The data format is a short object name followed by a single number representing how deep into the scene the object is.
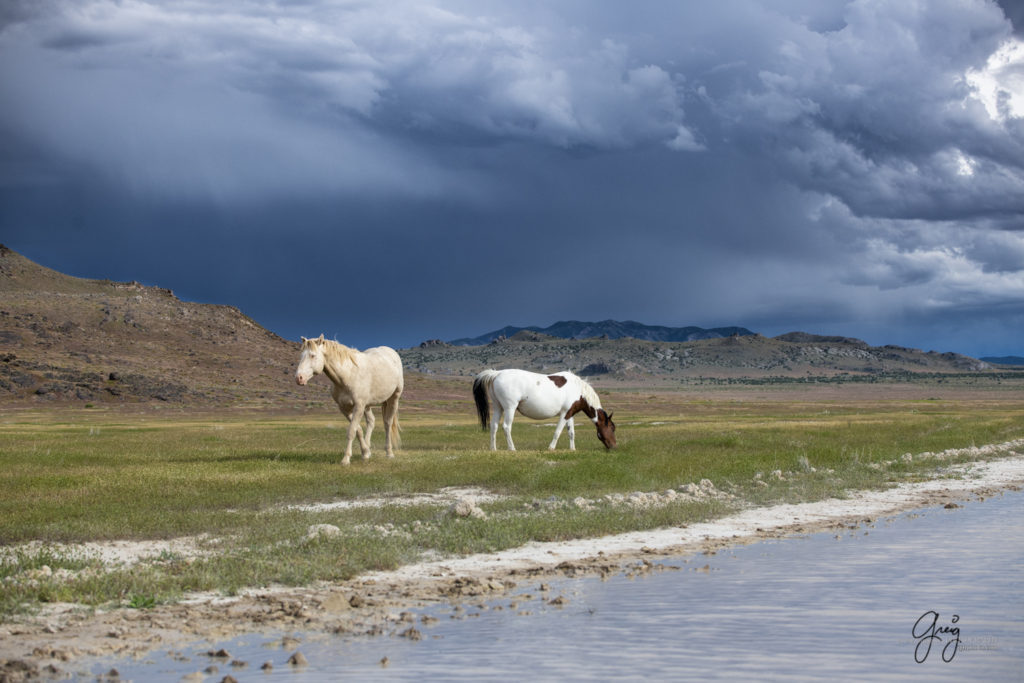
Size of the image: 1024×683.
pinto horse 27.89
